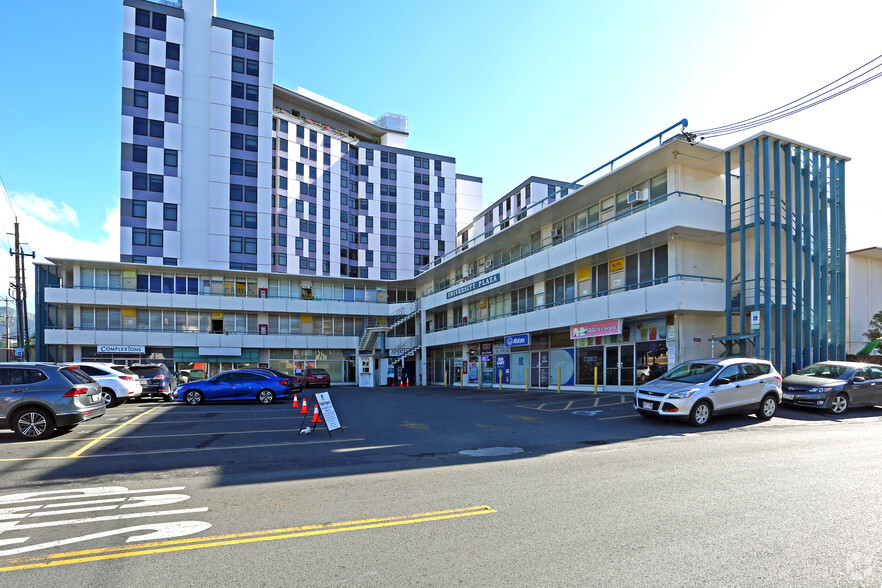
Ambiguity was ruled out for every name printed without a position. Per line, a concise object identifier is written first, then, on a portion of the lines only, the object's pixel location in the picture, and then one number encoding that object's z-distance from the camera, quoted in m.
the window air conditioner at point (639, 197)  22.08
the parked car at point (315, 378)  38.31
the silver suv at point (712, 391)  12.93
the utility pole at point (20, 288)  33.81
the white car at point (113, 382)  19.70
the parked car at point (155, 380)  22.66
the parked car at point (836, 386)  15.05
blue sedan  21.28
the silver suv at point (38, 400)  11.12
